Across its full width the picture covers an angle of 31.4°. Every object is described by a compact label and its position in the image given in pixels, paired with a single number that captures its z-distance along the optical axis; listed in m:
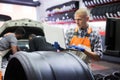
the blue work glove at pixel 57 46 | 1.33
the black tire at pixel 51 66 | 0.86
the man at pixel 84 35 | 2.67
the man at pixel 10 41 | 4.32
